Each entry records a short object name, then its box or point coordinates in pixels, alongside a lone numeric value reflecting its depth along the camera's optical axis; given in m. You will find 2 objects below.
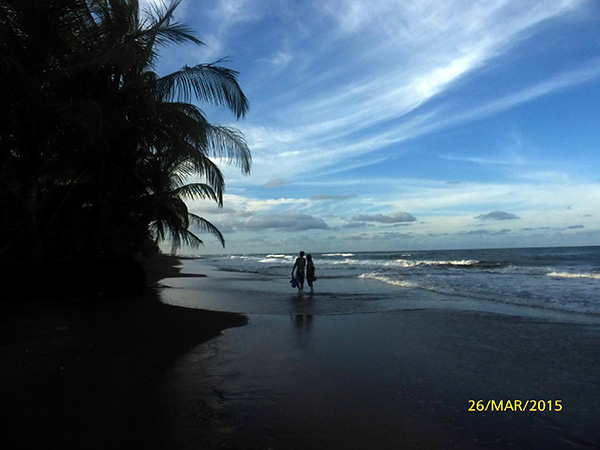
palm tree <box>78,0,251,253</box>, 9.52
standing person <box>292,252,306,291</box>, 13.88
